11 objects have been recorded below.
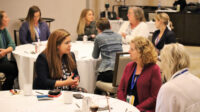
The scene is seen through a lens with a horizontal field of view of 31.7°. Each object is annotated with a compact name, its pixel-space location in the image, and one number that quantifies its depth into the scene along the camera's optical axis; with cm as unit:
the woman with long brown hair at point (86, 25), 683
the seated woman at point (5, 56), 532
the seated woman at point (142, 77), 356
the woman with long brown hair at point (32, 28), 633
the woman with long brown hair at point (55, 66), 376
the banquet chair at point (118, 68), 443
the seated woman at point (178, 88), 252
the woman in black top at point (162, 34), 601
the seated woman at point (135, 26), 600
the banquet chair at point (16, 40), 666
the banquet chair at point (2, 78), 555
